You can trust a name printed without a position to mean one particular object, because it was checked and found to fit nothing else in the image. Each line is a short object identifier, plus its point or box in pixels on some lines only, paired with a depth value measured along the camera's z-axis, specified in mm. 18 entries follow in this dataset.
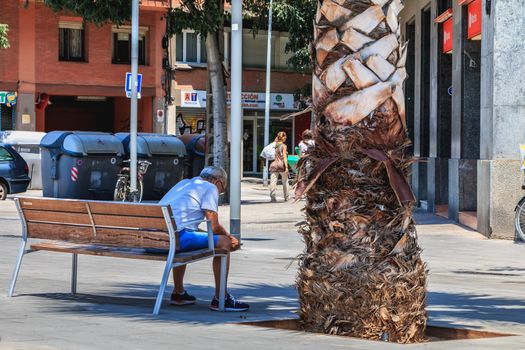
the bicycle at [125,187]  27569
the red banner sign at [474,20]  19688
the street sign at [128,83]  28303
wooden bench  9109
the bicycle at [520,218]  17125
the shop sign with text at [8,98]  43125
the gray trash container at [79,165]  28547
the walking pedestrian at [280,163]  29156
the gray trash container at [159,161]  30906
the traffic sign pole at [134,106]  26719
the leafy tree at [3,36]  35844
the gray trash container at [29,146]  33875
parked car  30297
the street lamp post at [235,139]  15031
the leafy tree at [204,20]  26375
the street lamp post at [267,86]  47781
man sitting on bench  9555
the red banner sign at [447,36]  22881
